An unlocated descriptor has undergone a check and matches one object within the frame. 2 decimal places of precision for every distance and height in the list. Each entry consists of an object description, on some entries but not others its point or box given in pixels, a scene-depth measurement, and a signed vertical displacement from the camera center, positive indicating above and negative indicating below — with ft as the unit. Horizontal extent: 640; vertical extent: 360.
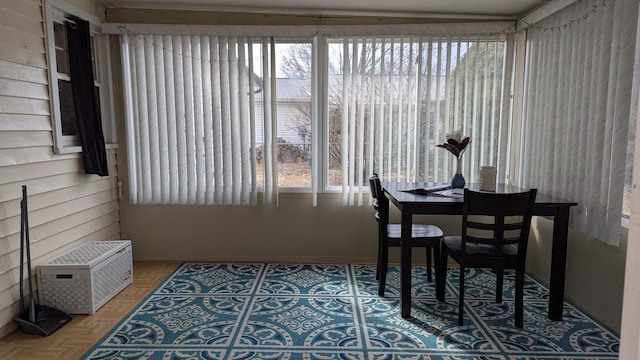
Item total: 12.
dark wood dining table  8.57 -1.88
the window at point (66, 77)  9.45 +1.72
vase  10.55 -1.01
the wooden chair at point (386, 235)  9.53 -2.32
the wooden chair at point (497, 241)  8.02 -2.06
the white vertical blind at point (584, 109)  7.80 +0.72
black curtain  10.36 +1.32
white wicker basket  8.91 -3.16
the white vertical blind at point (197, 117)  11.94 +0.74
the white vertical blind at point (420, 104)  11.92 +1.11
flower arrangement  10.43 -0.06
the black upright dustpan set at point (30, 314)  8.06 -3.66
